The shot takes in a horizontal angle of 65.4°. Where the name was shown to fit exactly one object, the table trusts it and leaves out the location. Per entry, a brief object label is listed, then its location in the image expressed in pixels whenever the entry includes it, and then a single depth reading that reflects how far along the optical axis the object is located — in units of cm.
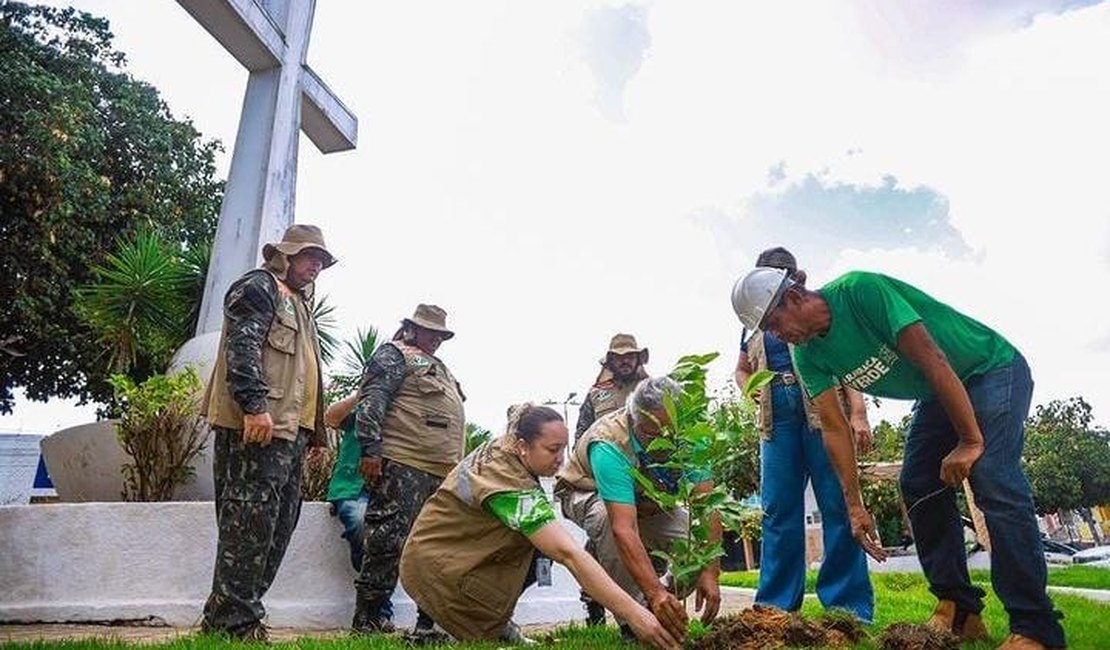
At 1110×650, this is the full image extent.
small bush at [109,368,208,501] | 539
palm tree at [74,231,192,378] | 845
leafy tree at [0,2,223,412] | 1566
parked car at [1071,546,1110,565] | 2209
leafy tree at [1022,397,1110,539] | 3503
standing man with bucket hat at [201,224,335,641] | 360
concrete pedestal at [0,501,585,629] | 478
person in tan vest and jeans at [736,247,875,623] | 411
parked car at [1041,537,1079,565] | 2833
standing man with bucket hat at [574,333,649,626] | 545
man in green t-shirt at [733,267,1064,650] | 292
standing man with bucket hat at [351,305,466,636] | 444
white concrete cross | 697
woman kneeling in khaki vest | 338
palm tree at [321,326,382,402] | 988
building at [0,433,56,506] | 2570
